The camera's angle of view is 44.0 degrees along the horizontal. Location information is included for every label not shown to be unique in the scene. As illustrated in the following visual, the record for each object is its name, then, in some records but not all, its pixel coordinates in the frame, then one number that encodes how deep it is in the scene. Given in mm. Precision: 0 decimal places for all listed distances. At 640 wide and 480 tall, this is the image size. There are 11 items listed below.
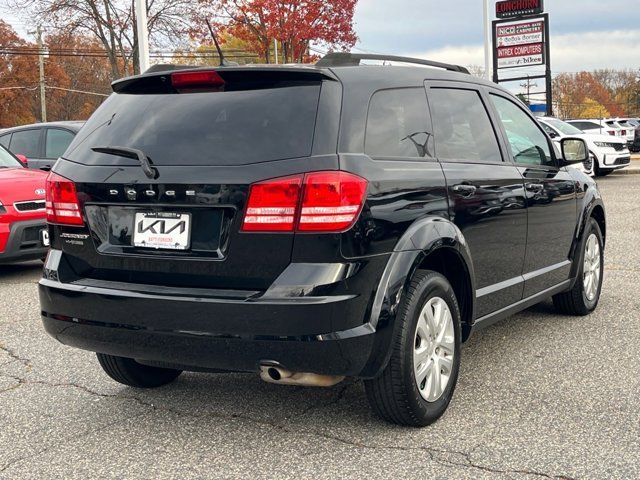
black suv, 3178
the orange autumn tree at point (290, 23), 31078
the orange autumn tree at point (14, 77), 61031
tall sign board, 28062
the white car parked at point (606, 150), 20875
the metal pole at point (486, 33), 25105
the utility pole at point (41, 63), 53512
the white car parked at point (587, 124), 25592
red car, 7789
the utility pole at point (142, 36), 15406
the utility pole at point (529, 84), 29766
